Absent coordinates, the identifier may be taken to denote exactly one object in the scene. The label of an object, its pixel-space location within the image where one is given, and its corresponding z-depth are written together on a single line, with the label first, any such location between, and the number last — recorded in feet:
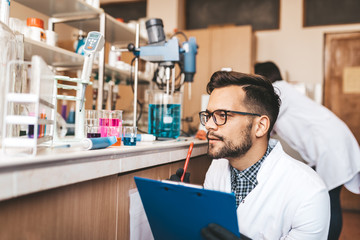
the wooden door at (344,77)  11.48
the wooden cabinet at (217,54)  11.30
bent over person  6.05
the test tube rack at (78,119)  3.53
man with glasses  3.01
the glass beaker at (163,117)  4.96
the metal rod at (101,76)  6.35
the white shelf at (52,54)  5.25
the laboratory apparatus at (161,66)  4.93
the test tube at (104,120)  3.70
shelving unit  5.71
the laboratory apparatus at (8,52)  2.84
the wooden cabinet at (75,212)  2.02
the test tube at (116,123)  3.73
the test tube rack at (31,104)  2.14
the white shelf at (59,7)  5.91
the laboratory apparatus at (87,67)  3.50
